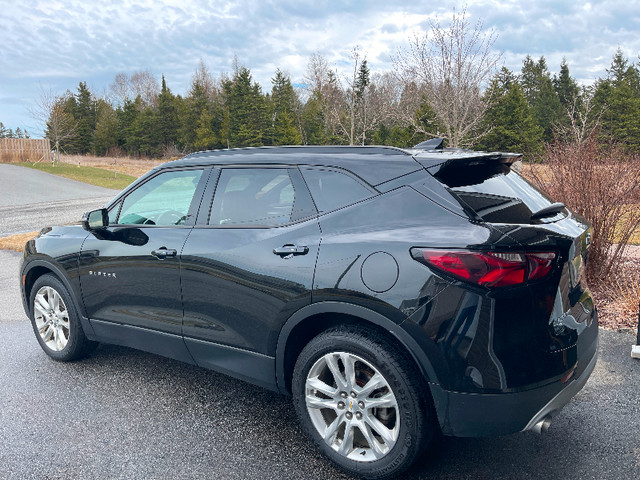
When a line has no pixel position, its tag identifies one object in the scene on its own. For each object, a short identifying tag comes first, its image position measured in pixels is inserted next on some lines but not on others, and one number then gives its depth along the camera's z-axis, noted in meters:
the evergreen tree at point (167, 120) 61.03
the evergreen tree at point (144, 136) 60.84
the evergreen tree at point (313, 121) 54.72
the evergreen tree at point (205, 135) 57.78
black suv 2.31
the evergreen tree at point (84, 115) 64.38
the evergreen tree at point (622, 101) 35.41
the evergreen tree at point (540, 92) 47.22
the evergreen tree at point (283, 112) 53.69
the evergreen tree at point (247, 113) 54.00
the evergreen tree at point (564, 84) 51.92
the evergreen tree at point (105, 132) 61.84
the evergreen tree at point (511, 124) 36.56
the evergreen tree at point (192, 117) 60.16
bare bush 5.70
